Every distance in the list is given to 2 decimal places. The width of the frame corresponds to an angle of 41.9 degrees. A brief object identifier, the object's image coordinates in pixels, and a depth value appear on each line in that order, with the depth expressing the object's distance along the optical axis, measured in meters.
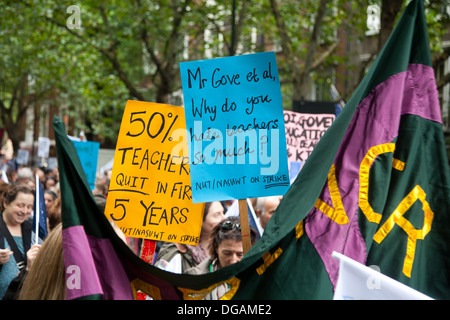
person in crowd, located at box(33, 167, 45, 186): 11.06
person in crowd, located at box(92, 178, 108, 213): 8.45
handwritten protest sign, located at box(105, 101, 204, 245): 3.54
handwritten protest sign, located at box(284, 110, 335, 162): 6.98
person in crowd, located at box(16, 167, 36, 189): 9.83
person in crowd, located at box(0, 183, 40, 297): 3.95
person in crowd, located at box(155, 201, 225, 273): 4.23
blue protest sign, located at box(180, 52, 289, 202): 3.08
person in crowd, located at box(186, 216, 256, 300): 3.84
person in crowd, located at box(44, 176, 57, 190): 10.83
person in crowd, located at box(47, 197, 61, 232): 4.97
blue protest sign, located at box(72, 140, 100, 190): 7.39
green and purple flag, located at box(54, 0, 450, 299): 2.21
